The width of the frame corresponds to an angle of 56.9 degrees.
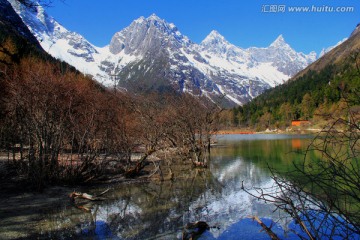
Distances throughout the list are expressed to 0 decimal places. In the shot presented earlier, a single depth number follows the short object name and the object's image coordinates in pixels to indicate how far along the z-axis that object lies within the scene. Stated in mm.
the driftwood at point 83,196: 16078
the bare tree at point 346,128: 4129
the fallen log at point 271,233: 7845
